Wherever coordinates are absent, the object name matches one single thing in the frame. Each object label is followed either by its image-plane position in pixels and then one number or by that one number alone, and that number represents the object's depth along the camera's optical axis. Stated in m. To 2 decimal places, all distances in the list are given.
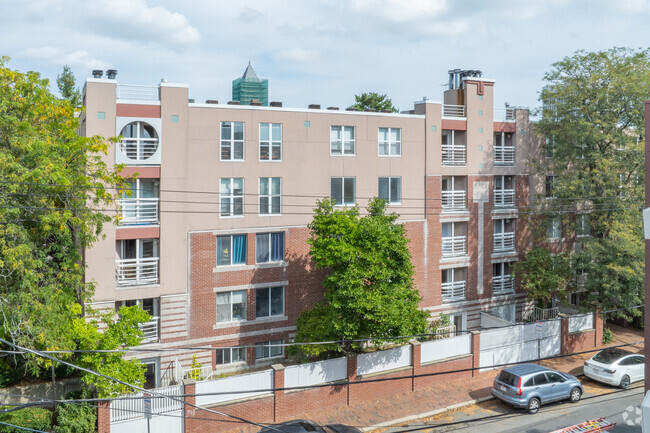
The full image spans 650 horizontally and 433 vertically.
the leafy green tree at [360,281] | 23.12
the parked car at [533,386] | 23.62
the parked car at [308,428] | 17.59
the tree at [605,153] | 28.75
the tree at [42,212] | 19.06
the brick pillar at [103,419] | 20.06
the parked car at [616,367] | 26.27
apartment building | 25.02
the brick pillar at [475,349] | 27.88
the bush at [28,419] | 18.76
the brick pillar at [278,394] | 22.59
